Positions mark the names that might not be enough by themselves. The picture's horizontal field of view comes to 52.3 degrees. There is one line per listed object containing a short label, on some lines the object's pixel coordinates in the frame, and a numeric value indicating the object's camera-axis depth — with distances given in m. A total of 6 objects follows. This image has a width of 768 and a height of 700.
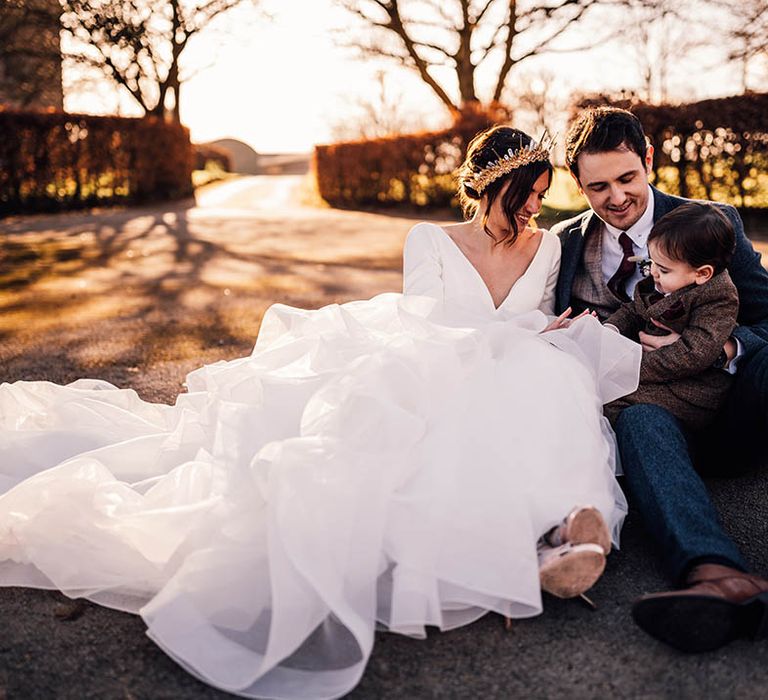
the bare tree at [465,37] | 16.84
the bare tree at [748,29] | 16.05
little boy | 2.75
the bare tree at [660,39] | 15.69
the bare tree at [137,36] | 17.48
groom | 1.98
